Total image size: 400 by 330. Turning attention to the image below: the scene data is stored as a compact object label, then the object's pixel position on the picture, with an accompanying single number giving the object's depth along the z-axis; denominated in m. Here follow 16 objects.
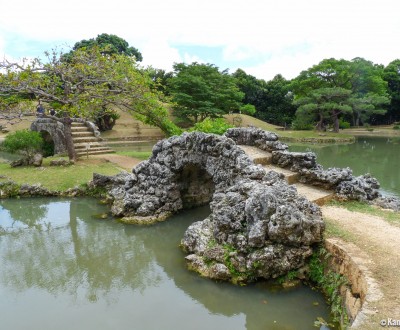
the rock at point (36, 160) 18.02
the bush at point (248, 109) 46.25
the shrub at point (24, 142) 17.83
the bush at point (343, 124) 47.94
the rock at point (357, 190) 10.21
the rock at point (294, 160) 11.22
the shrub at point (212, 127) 18.19
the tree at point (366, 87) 38.41
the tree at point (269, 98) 51.41
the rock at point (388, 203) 10.02
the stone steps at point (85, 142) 21.28
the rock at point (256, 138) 12.45
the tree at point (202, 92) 39.03
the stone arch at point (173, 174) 10.66
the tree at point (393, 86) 48.88
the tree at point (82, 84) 16.59
